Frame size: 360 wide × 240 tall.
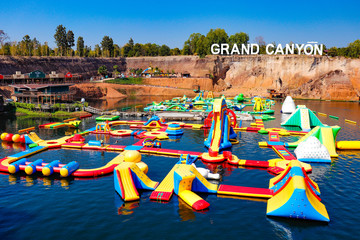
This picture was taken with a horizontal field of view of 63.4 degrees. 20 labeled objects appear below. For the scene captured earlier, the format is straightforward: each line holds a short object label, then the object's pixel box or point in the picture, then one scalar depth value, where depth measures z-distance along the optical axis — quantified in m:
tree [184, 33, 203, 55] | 184.25
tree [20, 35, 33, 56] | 155.38
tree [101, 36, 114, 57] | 189.99
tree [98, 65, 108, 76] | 151.62
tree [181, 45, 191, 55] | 189.71
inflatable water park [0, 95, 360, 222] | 24.72
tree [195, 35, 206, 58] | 164.75
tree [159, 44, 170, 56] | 198.01
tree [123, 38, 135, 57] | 197.15
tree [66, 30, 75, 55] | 164.38
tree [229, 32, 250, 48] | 171.62
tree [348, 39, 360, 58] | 128.88
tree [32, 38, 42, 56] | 164.81
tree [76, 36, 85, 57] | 181.38
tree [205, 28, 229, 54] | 165.88
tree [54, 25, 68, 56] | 161.00
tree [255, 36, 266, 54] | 179.32
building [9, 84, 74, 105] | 82.19
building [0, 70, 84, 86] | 100.88
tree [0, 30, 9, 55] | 147.38
